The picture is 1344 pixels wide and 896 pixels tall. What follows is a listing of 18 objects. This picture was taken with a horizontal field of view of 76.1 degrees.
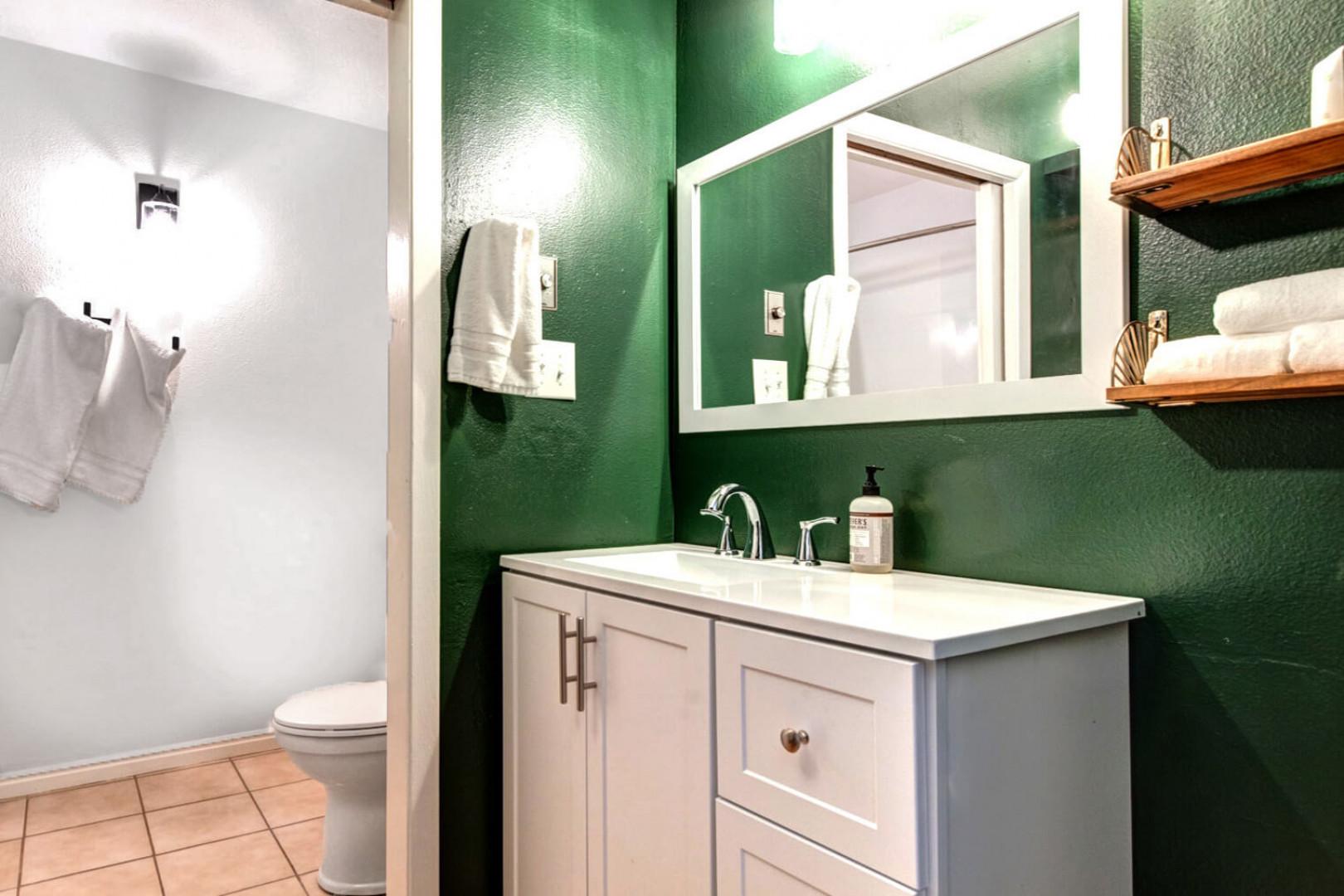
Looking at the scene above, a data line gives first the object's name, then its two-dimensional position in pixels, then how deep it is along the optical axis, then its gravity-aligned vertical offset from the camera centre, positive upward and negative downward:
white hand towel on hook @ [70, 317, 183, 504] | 2.80 +0.14
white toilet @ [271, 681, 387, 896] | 2.10 -0.80
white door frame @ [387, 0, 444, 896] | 1.69 -0.02
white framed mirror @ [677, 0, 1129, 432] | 1.26 +0.38
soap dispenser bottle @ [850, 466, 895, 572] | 1.47 -0.13
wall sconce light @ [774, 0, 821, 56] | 1.70 +0.86
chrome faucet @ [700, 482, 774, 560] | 1.74 -0.14
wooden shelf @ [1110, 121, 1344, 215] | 0.94 +0.33
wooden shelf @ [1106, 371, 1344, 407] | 0.92 +0.07
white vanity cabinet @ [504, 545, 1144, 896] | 0.94 -0.36
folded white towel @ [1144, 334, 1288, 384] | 0.97 +0.11
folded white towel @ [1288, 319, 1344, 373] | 0.91 +0.11
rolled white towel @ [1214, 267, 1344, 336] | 0.94 +0.17
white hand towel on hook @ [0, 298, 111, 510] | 2.66 +0.19
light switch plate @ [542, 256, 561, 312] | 1.88 +0.38
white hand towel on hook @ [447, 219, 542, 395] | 1.72 +0.31
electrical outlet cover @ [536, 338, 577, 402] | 1.87 +0.19
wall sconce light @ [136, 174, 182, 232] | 2.88 +0.86
